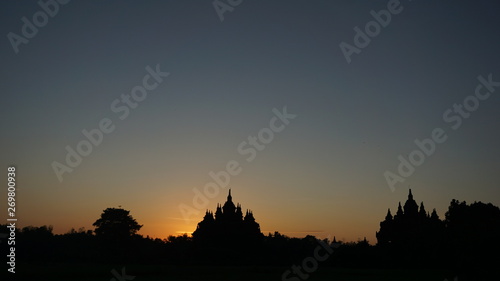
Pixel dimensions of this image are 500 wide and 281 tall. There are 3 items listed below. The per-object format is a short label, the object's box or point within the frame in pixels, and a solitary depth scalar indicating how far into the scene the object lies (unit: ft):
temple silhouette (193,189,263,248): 236.43
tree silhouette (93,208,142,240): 296.42
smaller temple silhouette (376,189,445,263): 216.13
